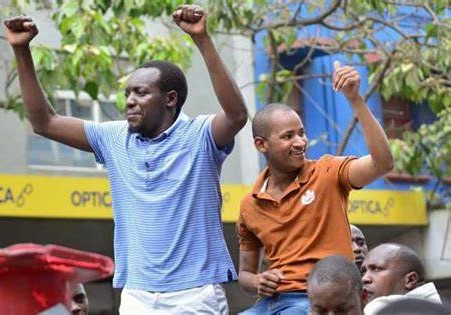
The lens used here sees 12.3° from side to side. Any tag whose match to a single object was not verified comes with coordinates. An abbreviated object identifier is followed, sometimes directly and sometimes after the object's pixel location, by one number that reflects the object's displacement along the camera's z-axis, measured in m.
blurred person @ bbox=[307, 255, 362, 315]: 7.82
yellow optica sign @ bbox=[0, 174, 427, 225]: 19.43
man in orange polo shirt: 8.14
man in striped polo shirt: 7.93
